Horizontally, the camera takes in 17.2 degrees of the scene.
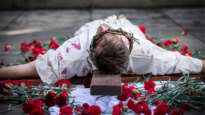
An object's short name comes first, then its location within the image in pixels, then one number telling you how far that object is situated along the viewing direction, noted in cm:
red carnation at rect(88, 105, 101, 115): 330
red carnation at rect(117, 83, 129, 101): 347
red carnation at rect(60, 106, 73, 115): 331
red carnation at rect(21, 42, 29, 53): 432
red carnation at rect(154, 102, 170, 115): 330
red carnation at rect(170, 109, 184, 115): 333
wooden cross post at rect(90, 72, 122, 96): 329
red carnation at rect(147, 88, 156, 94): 350
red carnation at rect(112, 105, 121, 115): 331
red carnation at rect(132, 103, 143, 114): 335
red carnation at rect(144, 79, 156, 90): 350
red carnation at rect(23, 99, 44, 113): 333
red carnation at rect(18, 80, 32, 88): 359
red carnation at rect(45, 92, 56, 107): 342
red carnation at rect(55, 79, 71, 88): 358
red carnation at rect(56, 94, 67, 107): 342
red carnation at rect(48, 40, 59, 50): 419
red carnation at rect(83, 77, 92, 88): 366
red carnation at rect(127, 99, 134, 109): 336
